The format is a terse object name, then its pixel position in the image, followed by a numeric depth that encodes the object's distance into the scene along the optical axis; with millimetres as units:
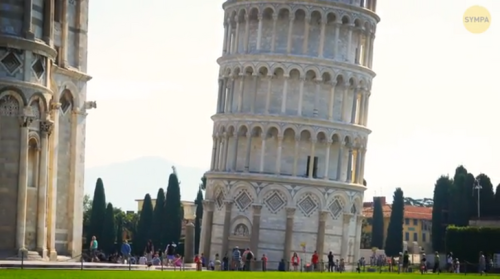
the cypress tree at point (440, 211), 112125
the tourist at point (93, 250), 57950
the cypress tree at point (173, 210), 111125
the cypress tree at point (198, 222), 107875
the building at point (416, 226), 164250
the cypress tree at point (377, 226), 124812
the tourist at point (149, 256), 64825
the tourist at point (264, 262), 75088
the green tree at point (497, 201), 109125
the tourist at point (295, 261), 78438
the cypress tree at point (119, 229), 115950
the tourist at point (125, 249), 59231
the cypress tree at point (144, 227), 110875
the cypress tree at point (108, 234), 110062
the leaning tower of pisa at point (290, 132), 86875
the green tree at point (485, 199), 108938
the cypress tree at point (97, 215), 111062
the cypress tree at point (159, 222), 110750
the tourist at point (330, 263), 77562
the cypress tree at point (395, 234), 116812
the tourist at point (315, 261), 78375
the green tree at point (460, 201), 109288
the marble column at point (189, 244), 63781
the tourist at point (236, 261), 75875
